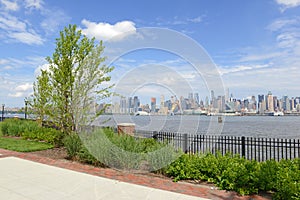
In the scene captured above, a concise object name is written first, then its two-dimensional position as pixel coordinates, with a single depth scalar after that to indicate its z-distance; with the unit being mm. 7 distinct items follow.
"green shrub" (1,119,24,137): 15984
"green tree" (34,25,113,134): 10617
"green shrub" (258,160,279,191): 4934
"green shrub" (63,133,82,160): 8344
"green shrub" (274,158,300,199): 4238
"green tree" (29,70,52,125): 10711
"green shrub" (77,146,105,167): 7484
